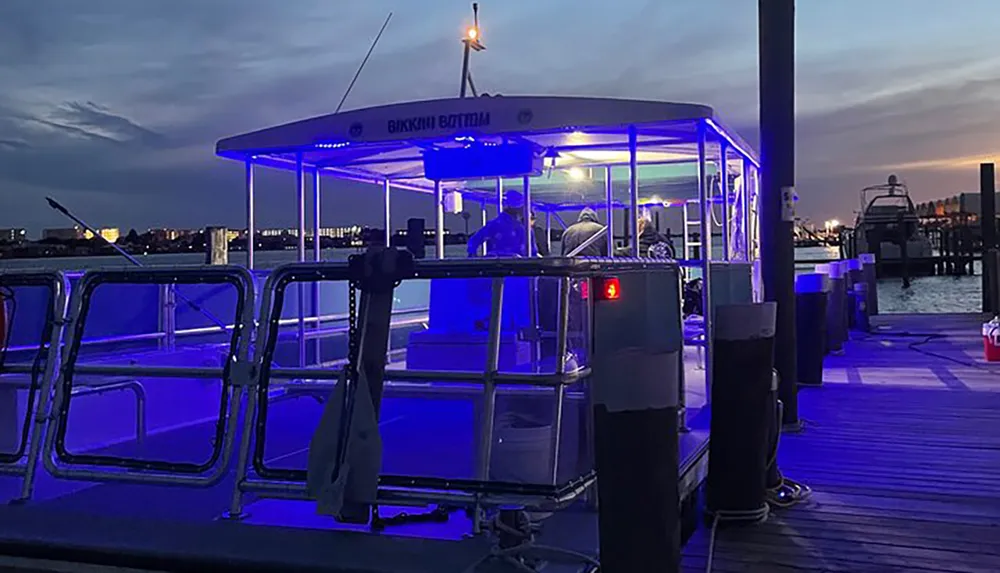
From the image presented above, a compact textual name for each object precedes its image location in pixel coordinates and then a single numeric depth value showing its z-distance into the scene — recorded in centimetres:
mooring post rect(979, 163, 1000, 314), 1800
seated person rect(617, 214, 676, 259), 1096
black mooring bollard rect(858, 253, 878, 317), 1762
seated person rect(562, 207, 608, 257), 954
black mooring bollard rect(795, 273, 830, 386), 887
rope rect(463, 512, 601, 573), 303
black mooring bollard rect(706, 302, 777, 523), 459
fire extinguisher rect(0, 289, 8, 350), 444
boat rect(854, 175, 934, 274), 4181
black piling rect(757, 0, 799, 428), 636
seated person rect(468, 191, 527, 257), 805
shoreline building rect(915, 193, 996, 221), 5402
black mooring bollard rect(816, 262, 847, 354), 1209
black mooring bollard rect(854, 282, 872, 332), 1514
